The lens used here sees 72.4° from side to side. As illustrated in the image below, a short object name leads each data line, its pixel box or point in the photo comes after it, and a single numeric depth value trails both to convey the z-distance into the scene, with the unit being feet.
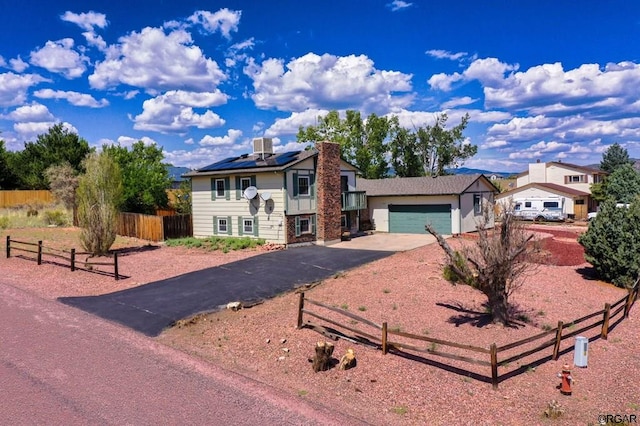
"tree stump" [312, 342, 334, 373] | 28.50
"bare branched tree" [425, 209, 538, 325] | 33.63
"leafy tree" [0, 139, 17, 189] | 156.97
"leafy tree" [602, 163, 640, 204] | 144.05
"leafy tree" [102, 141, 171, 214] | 110.52
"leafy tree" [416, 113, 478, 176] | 172.65
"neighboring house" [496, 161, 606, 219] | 139.54
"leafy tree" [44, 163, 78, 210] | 126.11
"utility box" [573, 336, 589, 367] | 29.01
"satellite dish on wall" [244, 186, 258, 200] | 79.25
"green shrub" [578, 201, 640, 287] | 49.93
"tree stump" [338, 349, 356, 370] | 28.66
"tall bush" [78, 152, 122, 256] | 67.97
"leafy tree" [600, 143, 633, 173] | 214.48
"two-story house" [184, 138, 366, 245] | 78.23
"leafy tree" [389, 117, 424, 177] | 171.22
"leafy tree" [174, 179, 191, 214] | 115.03
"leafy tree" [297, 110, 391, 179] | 152.15
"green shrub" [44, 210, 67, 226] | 108.83
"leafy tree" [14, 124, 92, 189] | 155.22
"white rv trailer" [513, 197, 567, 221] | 133.49
